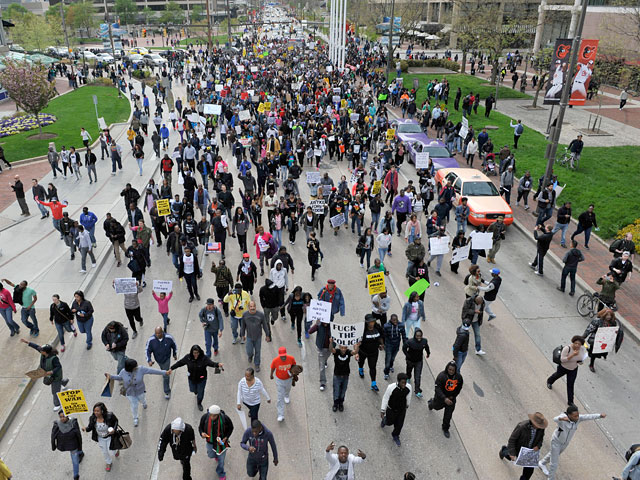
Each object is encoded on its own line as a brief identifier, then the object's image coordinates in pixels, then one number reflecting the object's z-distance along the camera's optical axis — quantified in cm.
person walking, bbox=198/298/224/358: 978
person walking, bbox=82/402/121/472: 758
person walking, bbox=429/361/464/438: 813
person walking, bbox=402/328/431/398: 895
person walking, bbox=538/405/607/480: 738
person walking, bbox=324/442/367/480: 660
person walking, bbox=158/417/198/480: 716
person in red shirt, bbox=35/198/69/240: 1548
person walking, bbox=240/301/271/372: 970
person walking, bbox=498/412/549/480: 724
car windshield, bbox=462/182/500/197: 1825
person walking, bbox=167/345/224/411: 859
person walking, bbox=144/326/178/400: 905
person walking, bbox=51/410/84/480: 747
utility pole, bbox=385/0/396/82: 4084
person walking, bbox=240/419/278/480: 698
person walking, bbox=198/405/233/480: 742
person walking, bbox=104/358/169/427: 839
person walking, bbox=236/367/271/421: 803
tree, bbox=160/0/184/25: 11444
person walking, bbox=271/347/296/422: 858
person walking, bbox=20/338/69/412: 880
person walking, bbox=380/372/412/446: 784
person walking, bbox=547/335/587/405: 898
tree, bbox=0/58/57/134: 2883
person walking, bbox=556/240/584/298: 1277
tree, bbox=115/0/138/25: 11306
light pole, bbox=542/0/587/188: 1566
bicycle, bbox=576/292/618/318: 1197
